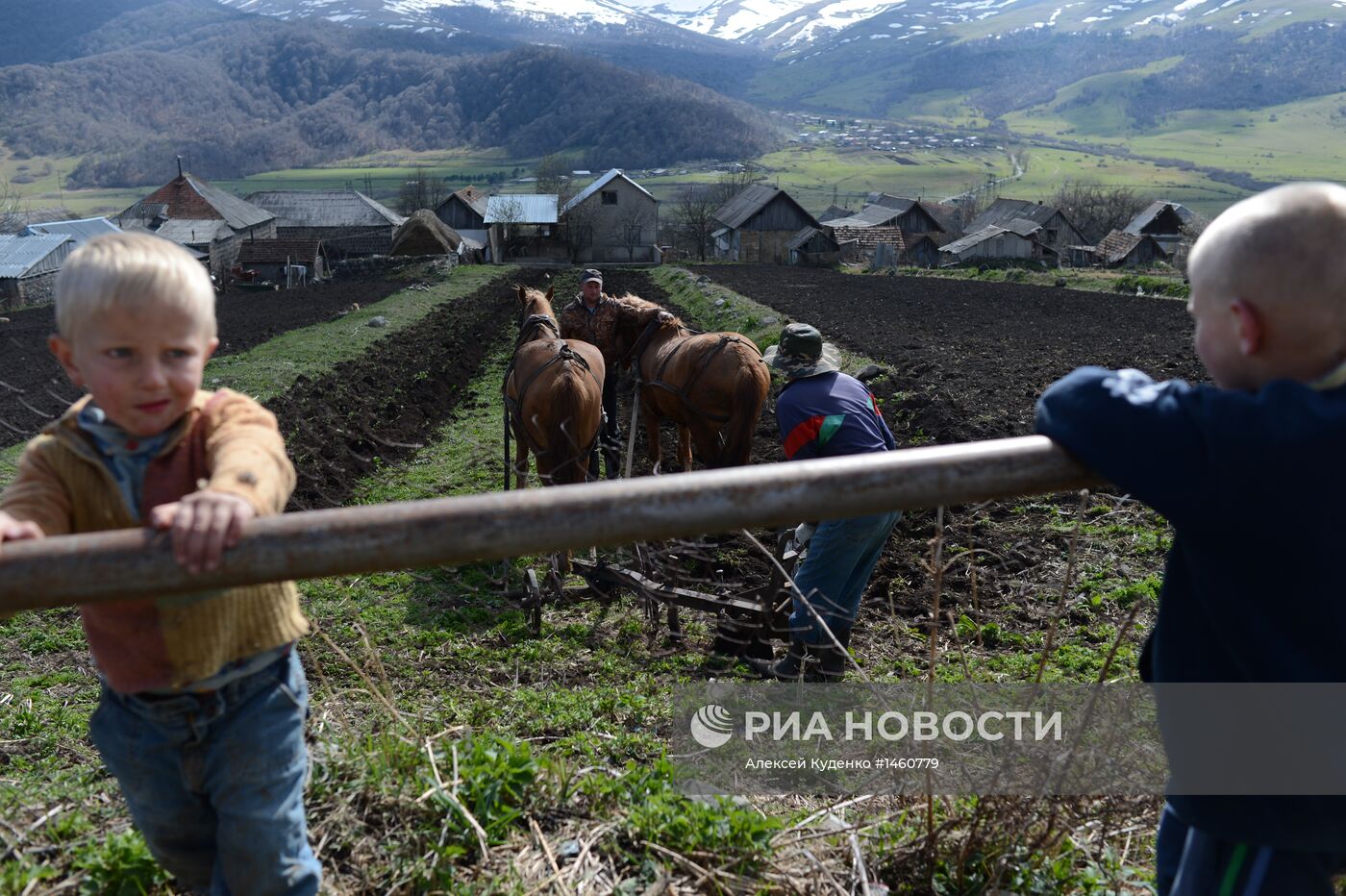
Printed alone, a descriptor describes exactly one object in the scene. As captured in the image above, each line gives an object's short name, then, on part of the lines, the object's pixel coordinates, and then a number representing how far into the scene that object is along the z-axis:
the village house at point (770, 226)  61.88
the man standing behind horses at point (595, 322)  9.46
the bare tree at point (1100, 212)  67.75
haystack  55.59
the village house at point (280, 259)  49.25
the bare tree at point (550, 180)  75.19
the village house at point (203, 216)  55.12
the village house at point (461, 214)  67.12
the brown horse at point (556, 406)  7.22
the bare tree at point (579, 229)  59.31
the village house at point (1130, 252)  54.72
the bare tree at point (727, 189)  81.62
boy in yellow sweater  1.64
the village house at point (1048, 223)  61.09
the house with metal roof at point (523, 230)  59.12
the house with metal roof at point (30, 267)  38.44
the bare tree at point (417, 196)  81.38
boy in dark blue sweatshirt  1.45
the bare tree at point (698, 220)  66.06
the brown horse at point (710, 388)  8.20
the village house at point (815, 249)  57.59
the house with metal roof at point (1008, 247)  56.34
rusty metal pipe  1.46
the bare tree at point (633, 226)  62.31
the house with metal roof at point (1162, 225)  57.50
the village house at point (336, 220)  63.09
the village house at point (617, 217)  61.59
